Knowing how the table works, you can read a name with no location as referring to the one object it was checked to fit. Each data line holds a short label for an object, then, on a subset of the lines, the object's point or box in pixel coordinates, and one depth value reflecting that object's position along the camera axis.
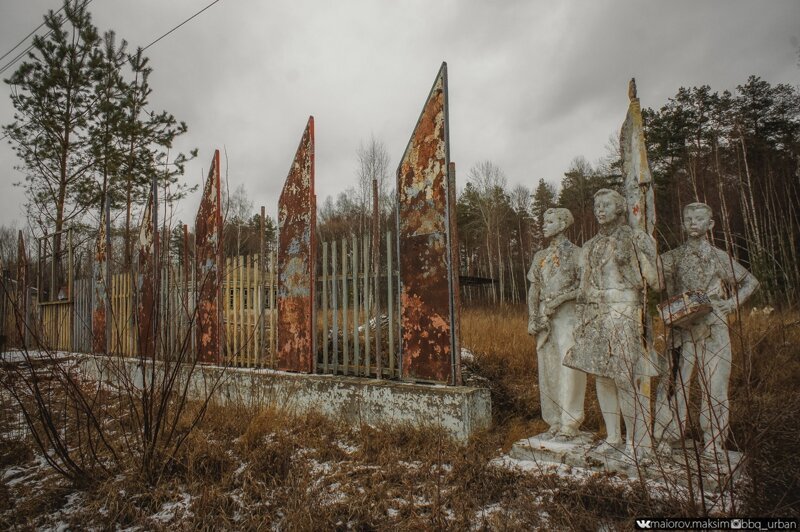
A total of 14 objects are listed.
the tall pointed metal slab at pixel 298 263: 4.75
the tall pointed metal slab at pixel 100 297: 7.54
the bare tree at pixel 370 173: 23.20
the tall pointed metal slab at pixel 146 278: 6.46
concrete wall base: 3.55
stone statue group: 2.81
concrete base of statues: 2.51
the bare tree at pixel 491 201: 23.67
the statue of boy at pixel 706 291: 2.80
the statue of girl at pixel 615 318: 2.82
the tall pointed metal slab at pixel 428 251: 3.81
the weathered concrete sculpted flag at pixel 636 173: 2.88
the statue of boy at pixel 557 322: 3.26
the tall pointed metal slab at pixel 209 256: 5.61
